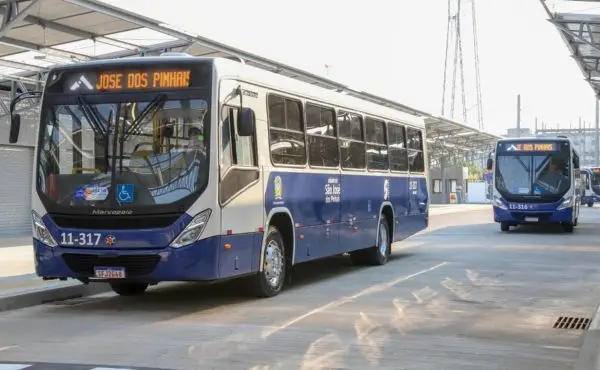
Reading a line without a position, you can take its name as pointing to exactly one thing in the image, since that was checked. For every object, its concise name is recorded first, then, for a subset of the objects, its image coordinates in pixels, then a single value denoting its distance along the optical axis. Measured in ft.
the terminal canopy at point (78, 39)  49.60
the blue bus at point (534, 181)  84.58
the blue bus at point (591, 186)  202.80
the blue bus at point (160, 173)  30.96
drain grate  29.27
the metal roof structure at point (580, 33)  67.67
